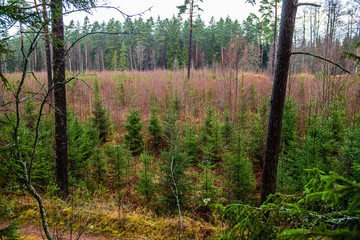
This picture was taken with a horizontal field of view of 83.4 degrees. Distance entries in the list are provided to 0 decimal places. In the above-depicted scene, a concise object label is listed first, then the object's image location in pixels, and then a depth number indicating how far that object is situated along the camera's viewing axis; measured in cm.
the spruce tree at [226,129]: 917
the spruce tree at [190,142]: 840
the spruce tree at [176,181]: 512
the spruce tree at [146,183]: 567
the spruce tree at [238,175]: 534
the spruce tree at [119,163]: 666
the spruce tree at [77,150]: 688
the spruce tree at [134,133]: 956
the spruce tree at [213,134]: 810
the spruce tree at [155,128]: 1028
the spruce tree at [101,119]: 1066
